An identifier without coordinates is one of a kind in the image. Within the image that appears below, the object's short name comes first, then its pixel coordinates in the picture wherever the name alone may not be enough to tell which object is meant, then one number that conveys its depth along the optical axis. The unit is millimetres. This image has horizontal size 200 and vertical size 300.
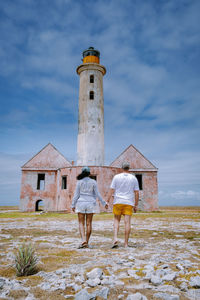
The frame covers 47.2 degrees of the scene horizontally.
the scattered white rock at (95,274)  3012
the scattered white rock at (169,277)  2928
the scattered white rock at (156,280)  2814
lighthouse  21938
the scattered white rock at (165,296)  2395
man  5473
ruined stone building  20875
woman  5480
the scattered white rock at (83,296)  2449
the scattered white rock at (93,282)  2790
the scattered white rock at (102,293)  2498
